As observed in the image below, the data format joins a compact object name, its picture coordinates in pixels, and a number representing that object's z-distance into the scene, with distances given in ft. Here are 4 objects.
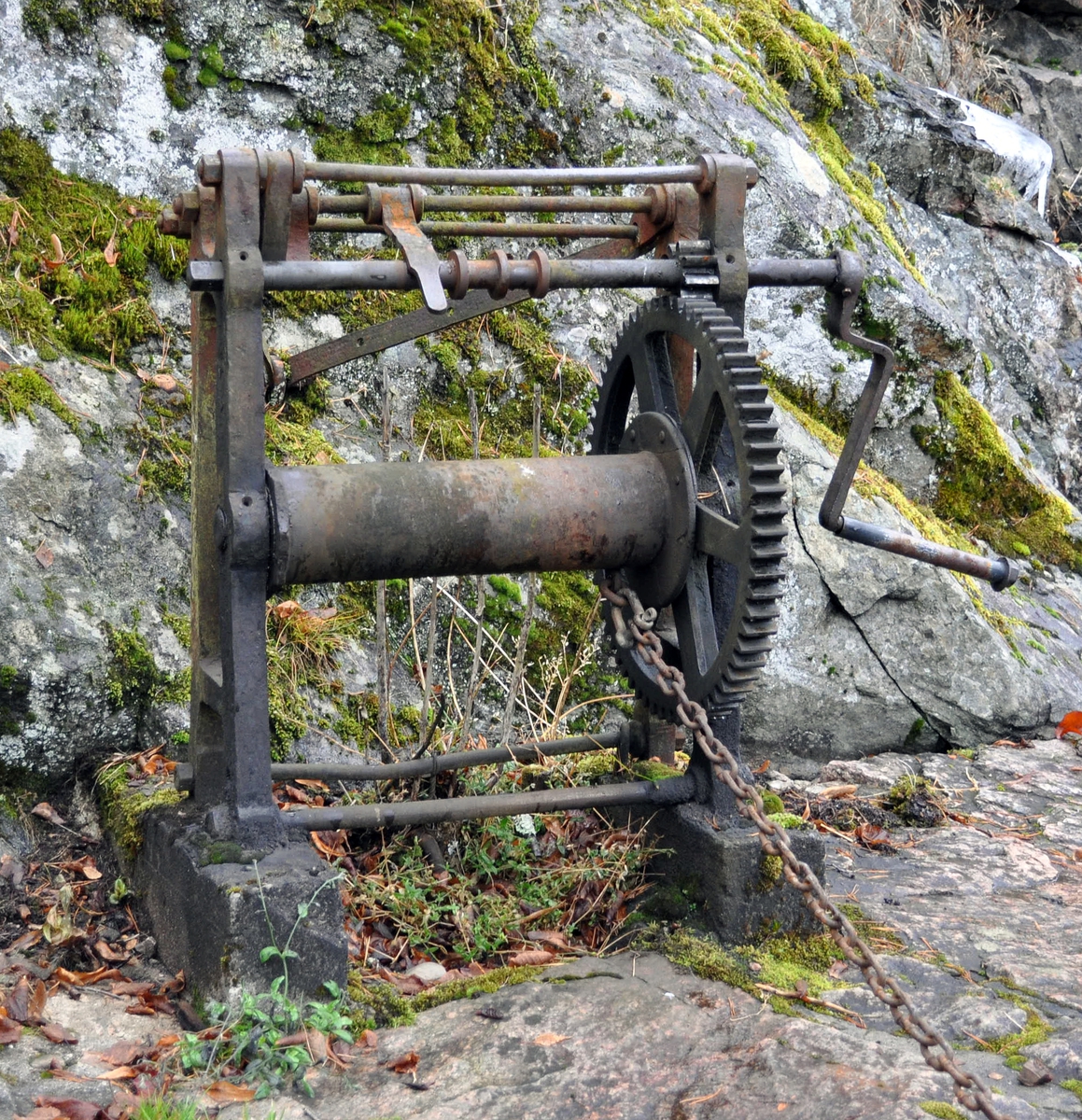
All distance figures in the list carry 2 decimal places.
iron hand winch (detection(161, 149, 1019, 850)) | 9.98
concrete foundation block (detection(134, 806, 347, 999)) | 9.33
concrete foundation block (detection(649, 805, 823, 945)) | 10.84
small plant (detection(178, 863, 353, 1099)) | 8.82
